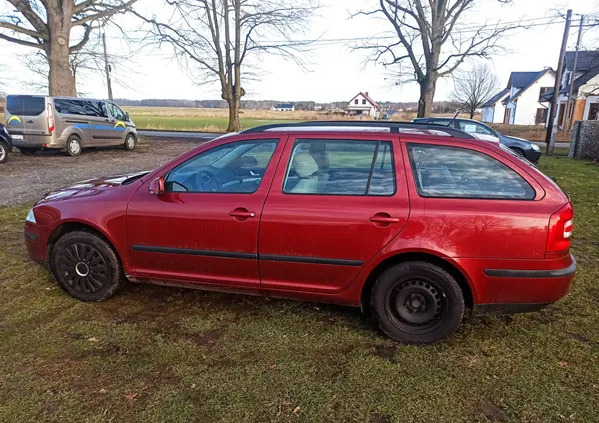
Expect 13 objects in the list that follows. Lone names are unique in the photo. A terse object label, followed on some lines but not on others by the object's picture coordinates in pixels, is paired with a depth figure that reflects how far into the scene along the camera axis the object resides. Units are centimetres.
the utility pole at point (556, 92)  1641
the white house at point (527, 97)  4800
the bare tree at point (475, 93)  4550
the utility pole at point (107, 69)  2126
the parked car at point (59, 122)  1220
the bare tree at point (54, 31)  1573
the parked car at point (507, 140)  1259
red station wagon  283
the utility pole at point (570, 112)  3354
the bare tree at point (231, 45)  2367
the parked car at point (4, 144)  1153
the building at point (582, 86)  3312
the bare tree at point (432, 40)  2019
